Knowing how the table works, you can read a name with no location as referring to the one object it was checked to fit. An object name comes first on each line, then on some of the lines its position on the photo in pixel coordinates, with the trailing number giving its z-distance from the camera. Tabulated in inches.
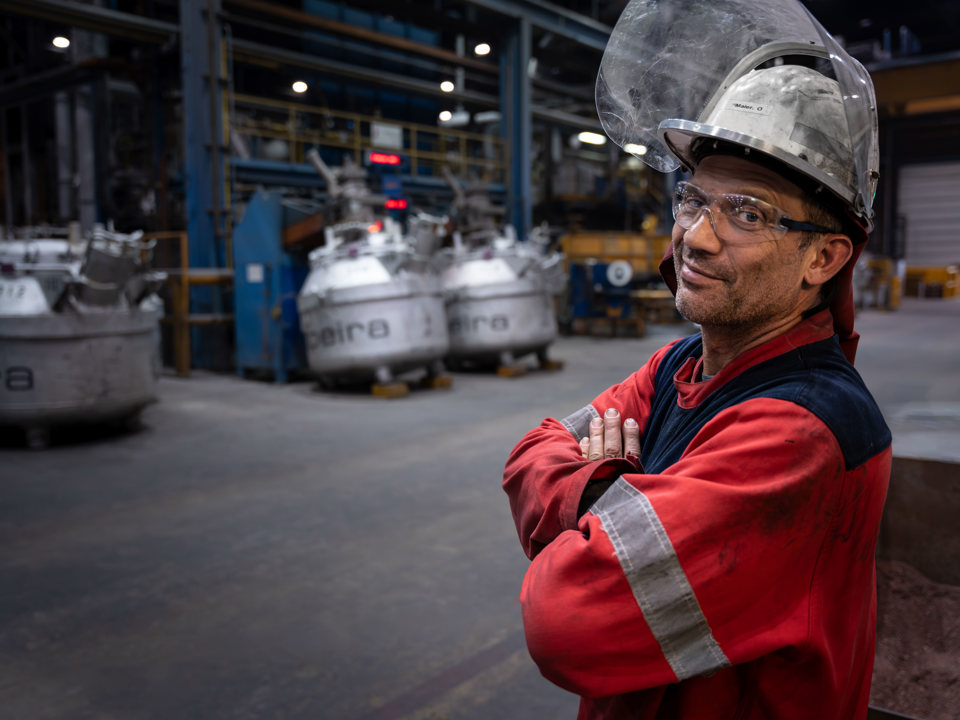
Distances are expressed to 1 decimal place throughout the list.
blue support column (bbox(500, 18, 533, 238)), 555.5
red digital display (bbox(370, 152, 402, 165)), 475.2
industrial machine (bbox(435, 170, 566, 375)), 379.6
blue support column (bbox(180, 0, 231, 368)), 388.8
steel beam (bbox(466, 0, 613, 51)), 546.9
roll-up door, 1103.6
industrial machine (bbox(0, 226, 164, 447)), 230.7
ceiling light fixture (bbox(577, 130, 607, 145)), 778.2
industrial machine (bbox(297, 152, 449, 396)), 316.8
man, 40.9
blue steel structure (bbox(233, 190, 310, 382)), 358.6
